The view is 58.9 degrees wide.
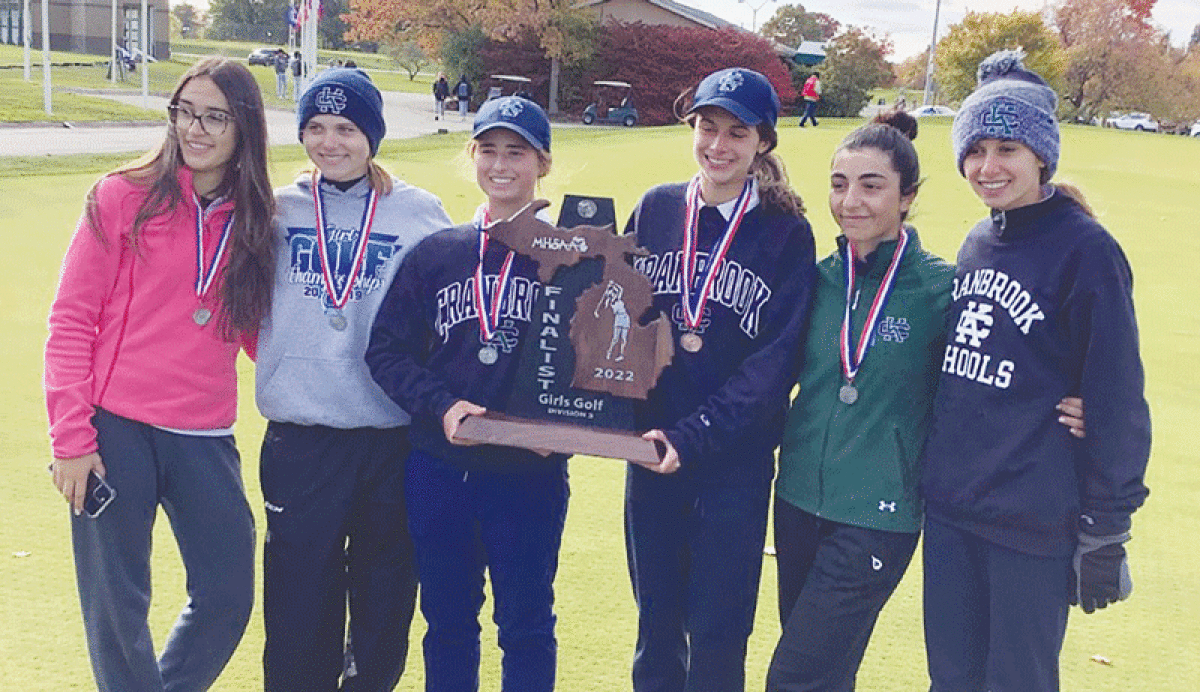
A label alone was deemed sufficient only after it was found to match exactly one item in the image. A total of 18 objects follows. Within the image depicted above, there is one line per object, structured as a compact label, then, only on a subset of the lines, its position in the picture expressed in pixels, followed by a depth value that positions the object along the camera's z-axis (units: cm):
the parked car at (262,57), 5103
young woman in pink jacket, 263
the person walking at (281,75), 3531
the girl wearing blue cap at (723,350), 274
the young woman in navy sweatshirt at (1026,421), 239
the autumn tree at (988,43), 3741
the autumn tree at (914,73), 6131
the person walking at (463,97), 3073
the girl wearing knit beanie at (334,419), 282
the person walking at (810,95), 2505
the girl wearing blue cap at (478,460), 276
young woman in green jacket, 263
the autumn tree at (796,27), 6194
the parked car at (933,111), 3344
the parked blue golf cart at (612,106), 3172
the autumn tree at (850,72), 3541
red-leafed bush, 3469
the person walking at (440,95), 3100
